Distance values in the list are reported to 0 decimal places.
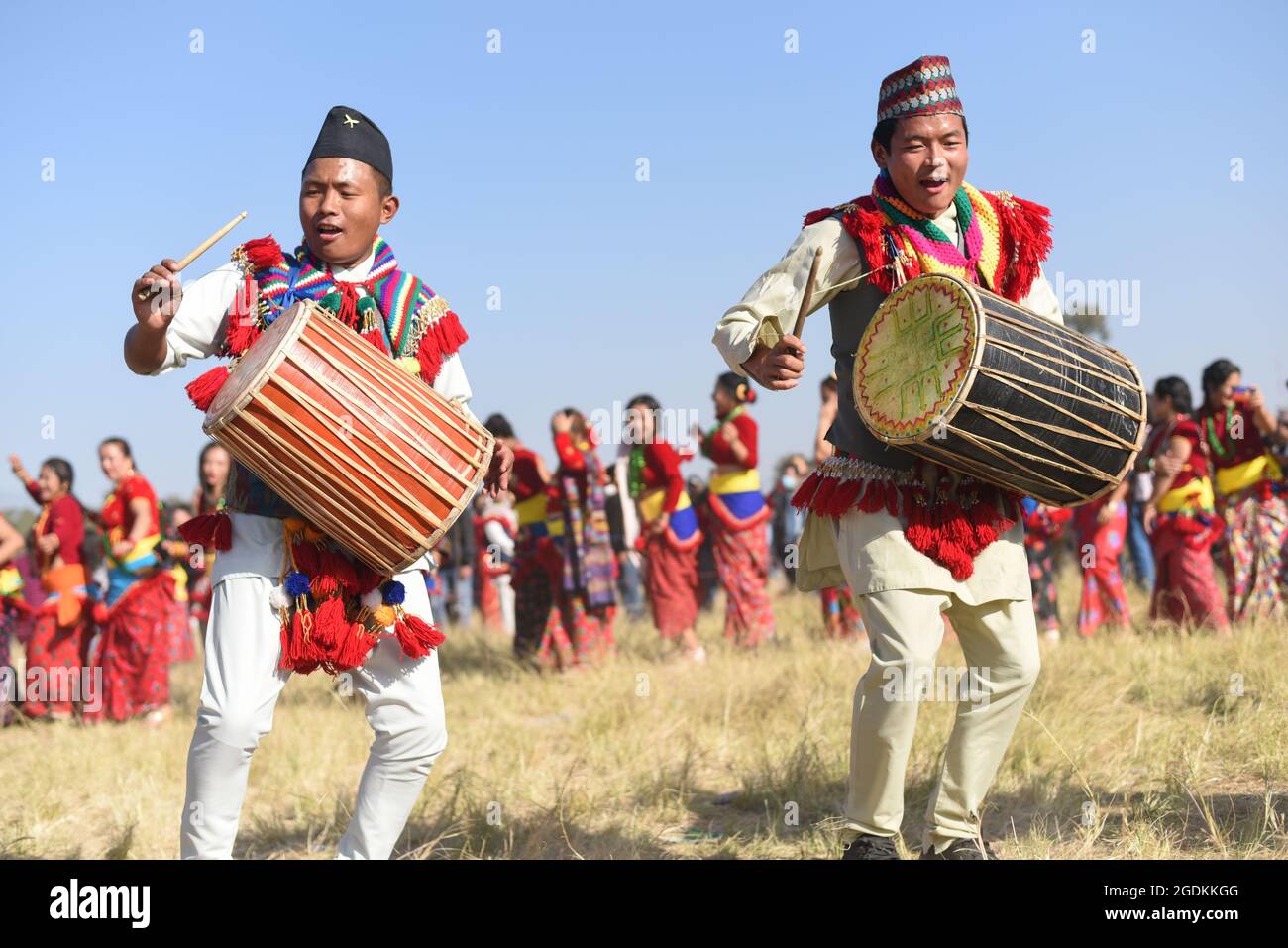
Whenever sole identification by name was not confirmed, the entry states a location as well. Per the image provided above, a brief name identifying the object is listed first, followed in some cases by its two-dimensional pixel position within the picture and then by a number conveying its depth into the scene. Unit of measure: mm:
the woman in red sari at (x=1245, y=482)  8117
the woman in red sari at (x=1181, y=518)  8227
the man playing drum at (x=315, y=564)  3301
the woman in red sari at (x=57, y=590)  8742
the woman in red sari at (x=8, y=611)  8617
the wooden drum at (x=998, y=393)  3320
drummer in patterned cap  3598
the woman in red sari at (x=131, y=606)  8508
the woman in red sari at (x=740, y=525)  9281
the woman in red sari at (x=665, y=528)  9484
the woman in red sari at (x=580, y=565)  9156
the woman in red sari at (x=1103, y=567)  9047
